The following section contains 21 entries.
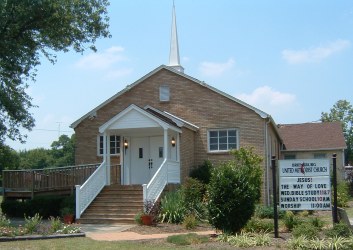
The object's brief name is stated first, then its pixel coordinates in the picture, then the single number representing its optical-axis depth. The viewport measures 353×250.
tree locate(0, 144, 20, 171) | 31.67
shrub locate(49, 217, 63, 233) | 15.32
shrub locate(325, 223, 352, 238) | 12.59
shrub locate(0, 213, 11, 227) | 15.65
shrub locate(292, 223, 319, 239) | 12.70
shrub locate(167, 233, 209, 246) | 13.31
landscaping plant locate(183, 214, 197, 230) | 17.50
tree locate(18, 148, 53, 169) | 103.69
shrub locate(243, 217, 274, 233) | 14.91
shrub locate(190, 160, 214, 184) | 25.27
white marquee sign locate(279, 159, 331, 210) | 14.35
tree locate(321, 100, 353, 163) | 64.69
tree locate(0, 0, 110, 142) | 21.38
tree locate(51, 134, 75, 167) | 103.00
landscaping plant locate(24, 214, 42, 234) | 14.93
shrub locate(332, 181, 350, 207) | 25.73
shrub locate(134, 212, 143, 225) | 18.69
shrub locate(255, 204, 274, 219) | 20.17
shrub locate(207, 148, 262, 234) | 14.32
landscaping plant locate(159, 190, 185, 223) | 18.91
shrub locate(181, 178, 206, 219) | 19.58
